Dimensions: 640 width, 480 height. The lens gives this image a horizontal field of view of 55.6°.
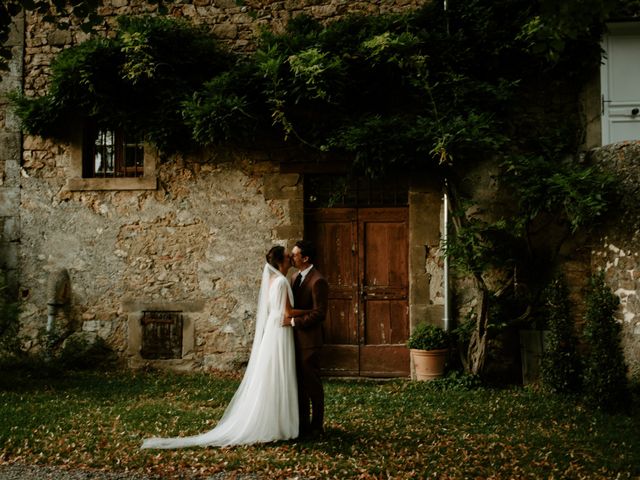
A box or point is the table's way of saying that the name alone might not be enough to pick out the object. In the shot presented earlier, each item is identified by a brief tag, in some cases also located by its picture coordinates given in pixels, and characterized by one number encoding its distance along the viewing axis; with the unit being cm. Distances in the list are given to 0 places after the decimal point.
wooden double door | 814
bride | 489
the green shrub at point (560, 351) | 680
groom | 509
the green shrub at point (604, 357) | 629
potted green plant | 750
